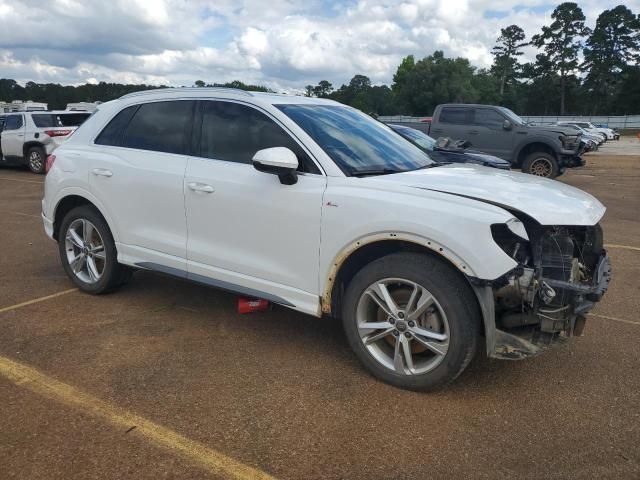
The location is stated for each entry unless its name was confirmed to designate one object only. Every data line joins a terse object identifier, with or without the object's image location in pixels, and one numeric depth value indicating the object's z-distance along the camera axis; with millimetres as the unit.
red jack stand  4196
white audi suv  3090
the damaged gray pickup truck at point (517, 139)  13758
